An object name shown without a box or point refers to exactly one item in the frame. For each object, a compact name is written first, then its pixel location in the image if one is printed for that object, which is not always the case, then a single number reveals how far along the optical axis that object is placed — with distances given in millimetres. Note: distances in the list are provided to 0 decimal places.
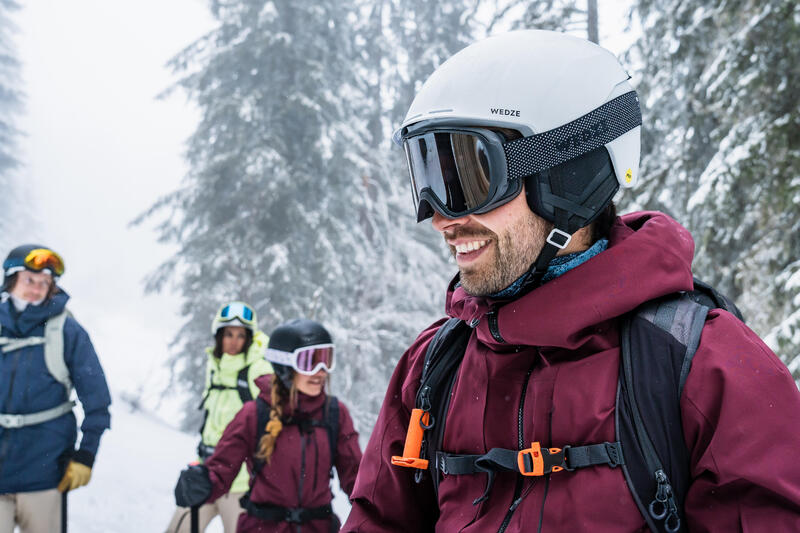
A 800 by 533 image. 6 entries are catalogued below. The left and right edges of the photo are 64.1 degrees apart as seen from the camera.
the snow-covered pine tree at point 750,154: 5824
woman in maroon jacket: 4398
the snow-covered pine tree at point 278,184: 15766
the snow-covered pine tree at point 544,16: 8953
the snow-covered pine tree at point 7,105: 27594
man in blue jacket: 4867
